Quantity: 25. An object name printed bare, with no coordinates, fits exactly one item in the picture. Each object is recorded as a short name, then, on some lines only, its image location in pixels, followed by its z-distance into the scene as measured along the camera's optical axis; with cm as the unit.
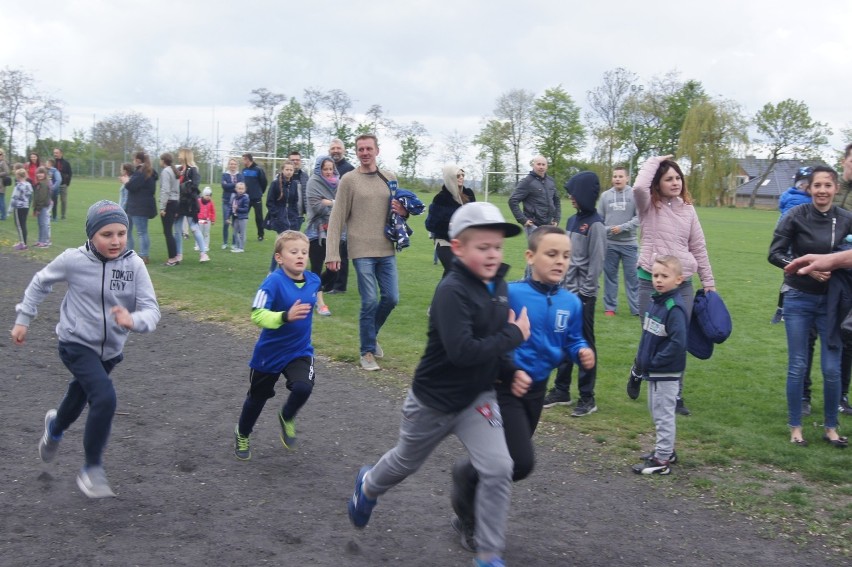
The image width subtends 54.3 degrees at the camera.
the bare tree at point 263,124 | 5676
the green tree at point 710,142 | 7181
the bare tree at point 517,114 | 6506
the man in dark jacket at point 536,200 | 1161
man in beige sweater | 846
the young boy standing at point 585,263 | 730
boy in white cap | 393
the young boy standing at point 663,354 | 586
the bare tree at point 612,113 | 6675
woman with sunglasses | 946
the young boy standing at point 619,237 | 1206
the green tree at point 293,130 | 5491
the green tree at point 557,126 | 6431
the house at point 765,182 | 9306
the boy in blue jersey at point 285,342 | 569
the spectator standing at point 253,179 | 1944
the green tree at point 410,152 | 5450
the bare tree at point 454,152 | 5769
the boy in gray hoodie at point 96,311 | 499
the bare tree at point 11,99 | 5638
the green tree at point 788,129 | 8306
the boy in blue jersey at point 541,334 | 447
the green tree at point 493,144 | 6124
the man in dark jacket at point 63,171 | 2498
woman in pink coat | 700
